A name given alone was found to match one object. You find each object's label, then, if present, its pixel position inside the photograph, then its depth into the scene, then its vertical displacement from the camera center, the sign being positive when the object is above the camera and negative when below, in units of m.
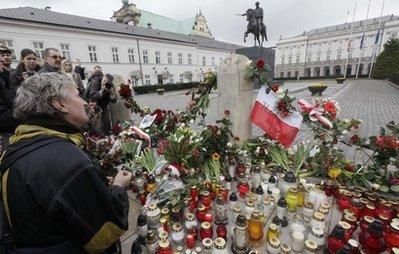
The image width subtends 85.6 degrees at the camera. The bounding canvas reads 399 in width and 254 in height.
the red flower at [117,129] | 4.28 -1.10
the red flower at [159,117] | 4.01 -0.82
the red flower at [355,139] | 2.76 -0.92
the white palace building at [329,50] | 49.09 +4.21
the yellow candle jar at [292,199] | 2.32 -1.38
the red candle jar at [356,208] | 2.07 -1.33
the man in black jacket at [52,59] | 3.55 +0.26
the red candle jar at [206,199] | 2.28 -1.33
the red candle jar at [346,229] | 1.70 -1.28
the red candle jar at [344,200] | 2.22 -1.36
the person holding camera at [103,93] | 4.39 -0.41
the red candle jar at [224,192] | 2.42 -1.35
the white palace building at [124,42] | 21.84 +4.01
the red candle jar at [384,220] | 1.81 -1.28
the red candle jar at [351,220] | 1.84 -1.31
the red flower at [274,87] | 3.23 -0.28
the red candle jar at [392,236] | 1.62 -1.26
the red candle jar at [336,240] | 1.62 -1.27
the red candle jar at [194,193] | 2.32 -1.28
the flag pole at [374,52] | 41.51 +2.66
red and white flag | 3.17 -0.76
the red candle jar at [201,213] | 2.13 -1.38
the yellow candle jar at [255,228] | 1.88 -1.35
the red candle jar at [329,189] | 2.43 -1.35
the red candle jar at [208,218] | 2.07 -1.38
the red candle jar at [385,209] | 1.96 -1.29
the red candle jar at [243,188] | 2.66 -1.43
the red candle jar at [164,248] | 1.74 -1.39
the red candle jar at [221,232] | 1.91 -1.39
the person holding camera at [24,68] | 3.22 +0.12
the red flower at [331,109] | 3.04 -0.58
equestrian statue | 13.70 +2.95
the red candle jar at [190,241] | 1.88 -1.45
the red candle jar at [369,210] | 2.00 -1.31
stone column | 3.49 -0.39
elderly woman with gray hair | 1.05 -0.54
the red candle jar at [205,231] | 1.93 -1.40
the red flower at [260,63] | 3.18 +0.07
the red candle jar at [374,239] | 1.59 -1.26
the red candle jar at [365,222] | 1.77 -1.28
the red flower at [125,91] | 3.74 -0.31
